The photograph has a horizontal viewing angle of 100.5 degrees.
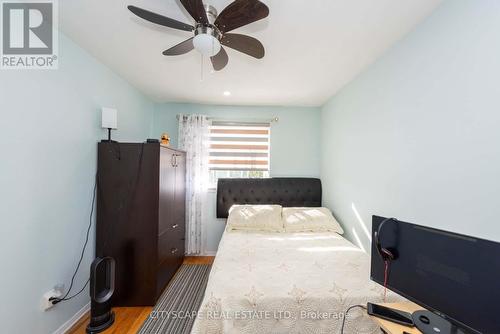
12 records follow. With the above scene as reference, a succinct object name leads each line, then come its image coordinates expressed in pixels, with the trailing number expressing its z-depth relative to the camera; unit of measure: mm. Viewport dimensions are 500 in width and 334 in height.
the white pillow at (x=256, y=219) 2695
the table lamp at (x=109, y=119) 2045
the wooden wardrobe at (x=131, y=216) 2076
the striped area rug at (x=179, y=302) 1818
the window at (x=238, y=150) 3328
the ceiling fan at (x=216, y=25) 1128
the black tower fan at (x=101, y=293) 1728
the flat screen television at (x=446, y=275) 767
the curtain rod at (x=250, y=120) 3312
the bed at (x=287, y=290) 1247
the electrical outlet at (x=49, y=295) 1557
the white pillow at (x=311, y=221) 2611
